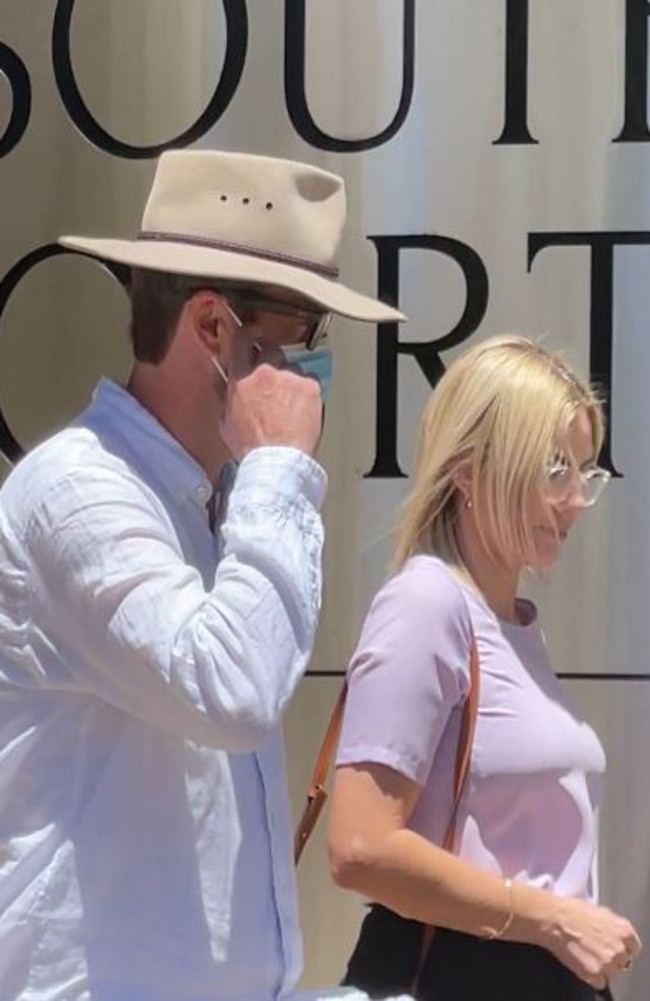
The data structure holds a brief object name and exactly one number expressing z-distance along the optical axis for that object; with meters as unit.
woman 3.43
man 2.98
